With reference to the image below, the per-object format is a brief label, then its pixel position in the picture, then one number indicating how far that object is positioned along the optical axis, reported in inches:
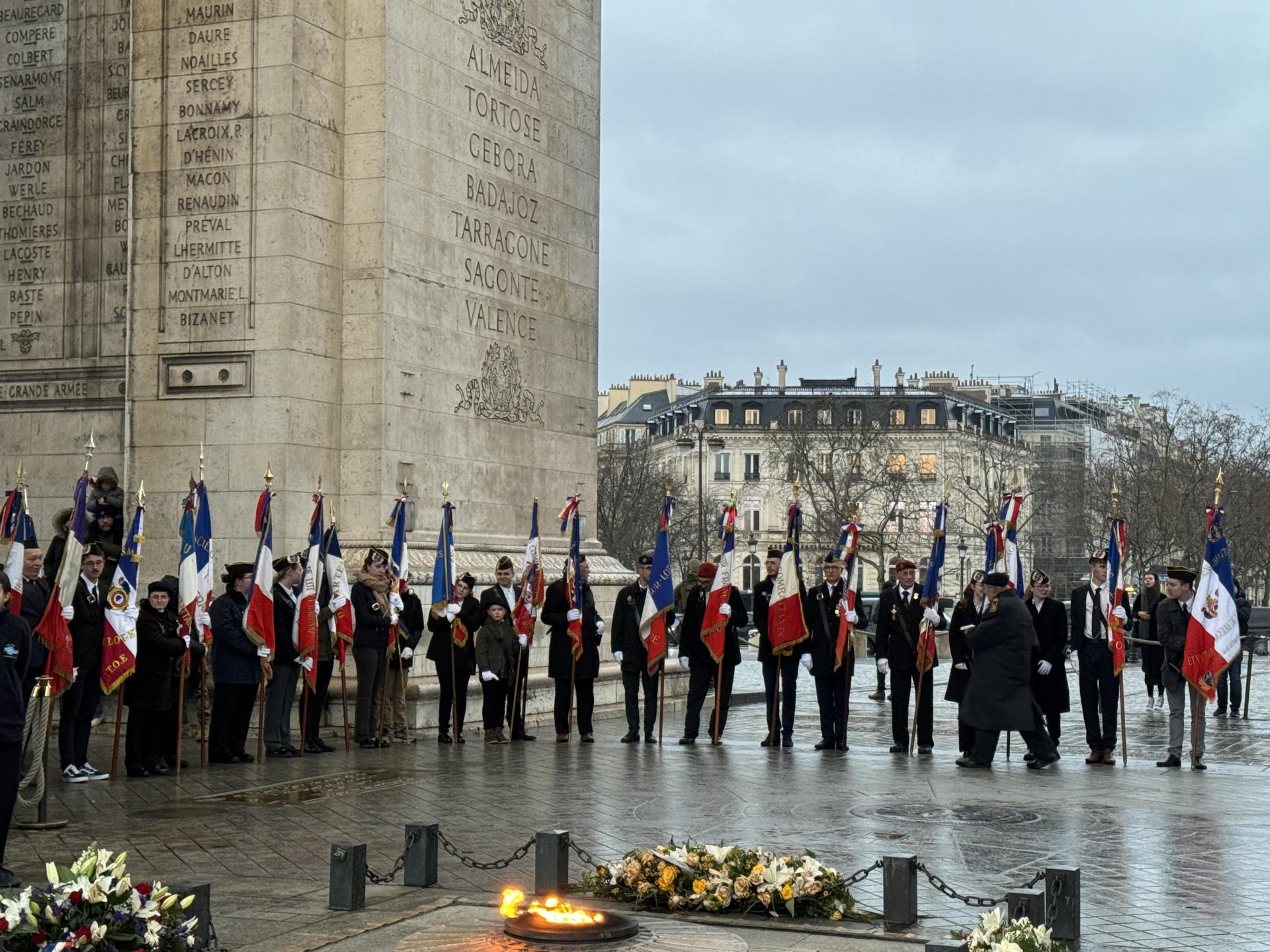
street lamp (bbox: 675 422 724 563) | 2337.6
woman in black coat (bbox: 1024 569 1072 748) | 714.2
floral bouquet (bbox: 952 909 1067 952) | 268.4
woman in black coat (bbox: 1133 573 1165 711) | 1012.5
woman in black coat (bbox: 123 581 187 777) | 612.4
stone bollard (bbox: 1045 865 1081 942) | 326.6
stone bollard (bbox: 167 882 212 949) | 297.0
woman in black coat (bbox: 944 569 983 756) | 738.8
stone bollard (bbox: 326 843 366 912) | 351.9
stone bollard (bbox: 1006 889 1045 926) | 308.7
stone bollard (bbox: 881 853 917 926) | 342.6
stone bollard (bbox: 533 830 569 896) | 366.6
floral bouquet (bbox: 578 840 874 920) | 350.3
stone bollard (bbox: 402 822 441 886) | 379.9
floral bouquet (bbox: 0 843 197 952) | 271.9
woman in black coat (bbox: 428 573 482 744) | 739.4
